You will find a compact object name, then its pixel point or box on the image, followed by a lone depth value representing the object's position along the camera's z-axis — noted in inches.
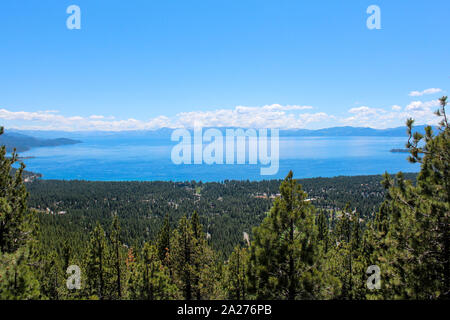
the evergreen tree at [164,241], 918.4
